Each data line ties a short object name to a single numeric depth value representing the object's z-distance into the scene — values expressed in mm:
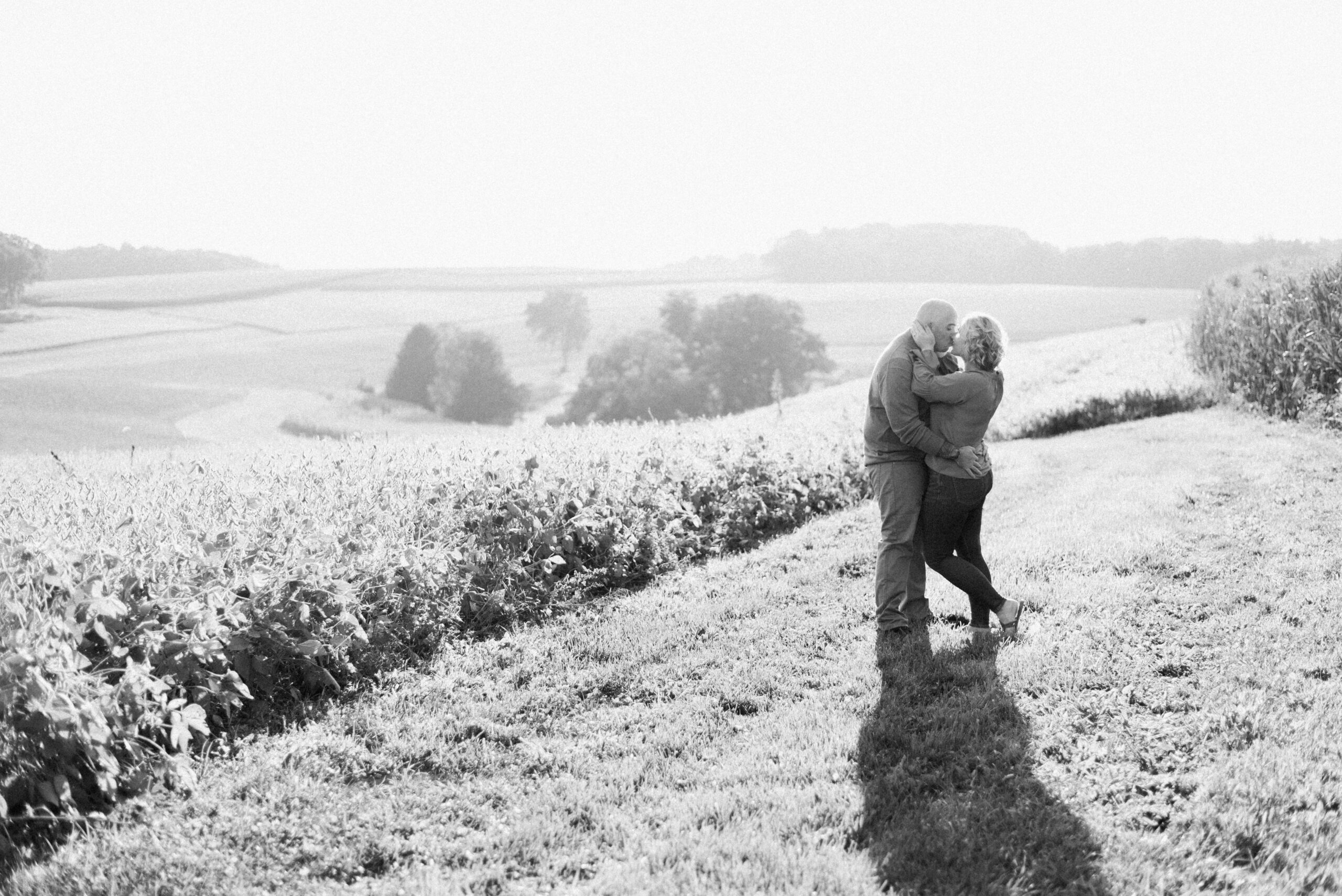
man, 5988
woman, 5910
